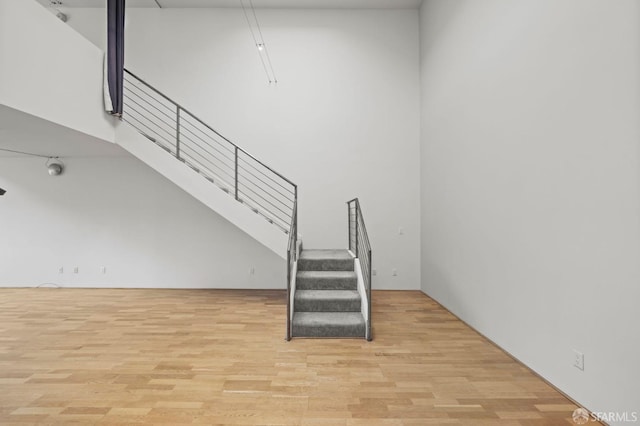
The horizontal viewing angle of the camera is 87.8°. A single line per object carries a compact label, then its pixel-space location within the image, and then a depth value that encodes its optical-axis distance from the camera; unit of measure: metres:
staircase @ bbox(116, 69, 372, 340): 4.14
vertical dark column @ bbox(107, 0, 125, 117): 5.01
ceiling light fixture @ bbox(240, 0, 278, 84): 6.61
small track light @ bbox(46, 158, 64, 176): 6.55
